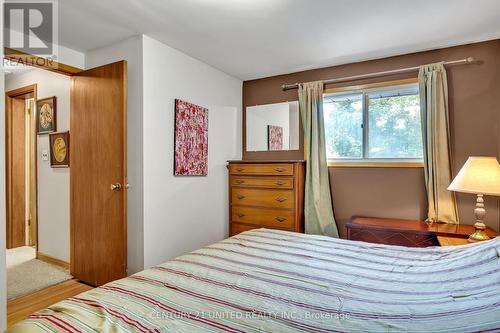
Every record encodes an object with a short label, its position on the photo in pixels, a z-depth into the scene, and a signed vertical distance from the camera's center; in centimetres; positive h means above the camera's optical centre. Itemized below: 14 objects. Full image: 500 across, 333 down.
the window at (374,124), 302 +48
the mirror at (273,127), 363 +55
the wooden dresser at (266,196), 319 -35
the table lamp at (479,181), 216 -14
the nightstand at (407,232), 238 -61
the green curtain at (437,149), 271 +16
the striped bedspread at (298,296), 89 -52
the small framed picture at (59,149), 319 +24
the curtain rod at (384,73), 267 +102
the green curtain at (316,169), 323 -4
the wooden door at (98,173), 248 -4
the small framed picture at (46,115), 332 +68
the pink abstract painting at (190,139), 286 +31
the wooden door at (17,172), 390 -3
